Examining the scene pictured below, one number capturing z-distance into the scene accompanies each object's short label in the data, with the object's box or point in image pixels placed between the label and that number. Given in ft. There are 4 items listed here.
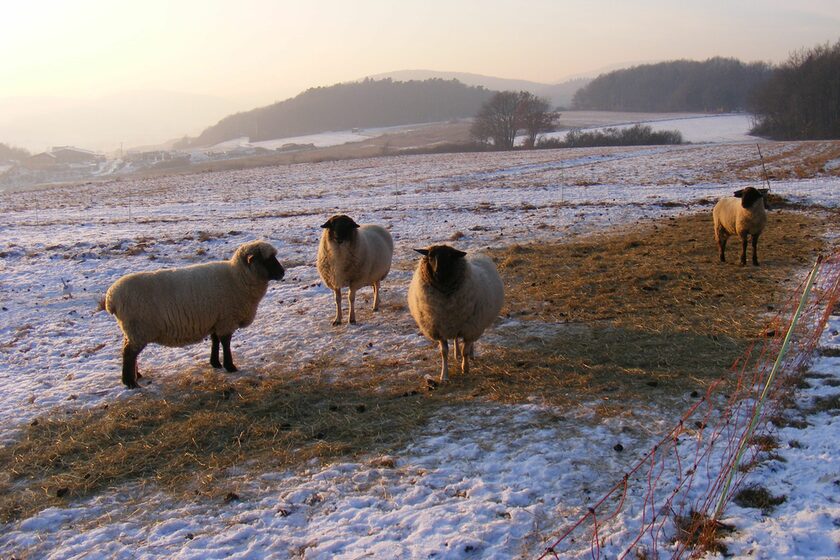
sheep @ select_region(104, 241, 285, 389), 25.99
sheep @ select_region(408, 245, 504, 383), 24.70
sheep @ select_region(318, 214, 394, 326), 33.14
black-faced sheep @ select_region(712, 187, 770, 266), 40.19
